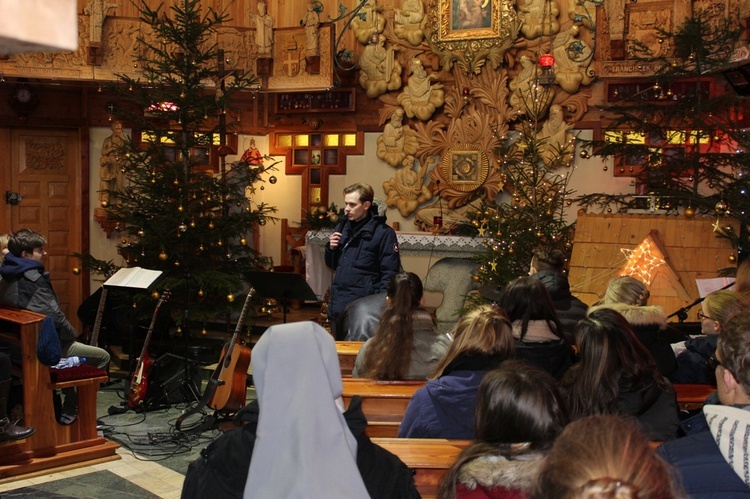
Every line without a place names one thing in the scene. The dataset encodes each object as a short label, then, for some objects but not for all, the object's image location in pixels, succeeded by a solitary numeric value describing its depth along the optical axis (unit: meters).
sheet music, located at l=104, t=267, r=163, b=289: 7.60
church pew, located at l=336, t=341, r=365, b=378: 5.58
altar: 10.71
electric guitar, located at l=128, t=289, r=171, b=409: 7.71
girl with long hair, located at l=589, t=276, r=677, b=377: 4.56
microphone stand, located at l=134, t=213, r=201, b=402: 7.93
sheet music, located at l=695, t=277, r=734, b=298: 6.04
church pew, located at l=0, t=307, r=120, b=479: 5.96
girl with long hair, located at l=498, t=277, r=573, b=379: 4.51
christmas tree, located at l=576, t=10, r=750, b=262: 8.48
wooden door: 11.97
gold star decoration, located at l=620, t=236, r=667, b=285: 8.27
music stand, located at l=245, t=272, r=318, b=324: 7.00
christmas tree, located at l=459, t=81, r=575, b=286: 9.20
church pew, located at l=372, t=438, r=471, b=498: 3.34
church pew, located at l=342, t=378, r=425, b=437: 4.57
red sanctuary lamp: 11.36
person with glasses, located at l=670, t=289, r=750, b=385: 4.36
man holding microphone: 6.86
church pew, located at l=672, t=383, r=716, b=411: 4.59
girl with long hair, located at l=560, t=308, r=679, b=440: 3.44
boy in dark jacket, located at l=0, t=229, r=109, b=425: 6.28
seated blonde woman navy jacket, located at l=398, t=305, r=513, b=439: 3.70
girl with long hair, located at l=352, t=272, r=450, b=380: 4.75
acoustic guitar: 7.19
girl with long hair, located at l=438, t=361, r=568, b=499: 2.36
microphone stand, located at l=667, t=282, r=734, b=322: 5.94
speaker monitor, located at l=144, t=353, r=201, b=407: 7.91
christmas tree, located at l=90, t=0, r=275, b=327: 9.73
